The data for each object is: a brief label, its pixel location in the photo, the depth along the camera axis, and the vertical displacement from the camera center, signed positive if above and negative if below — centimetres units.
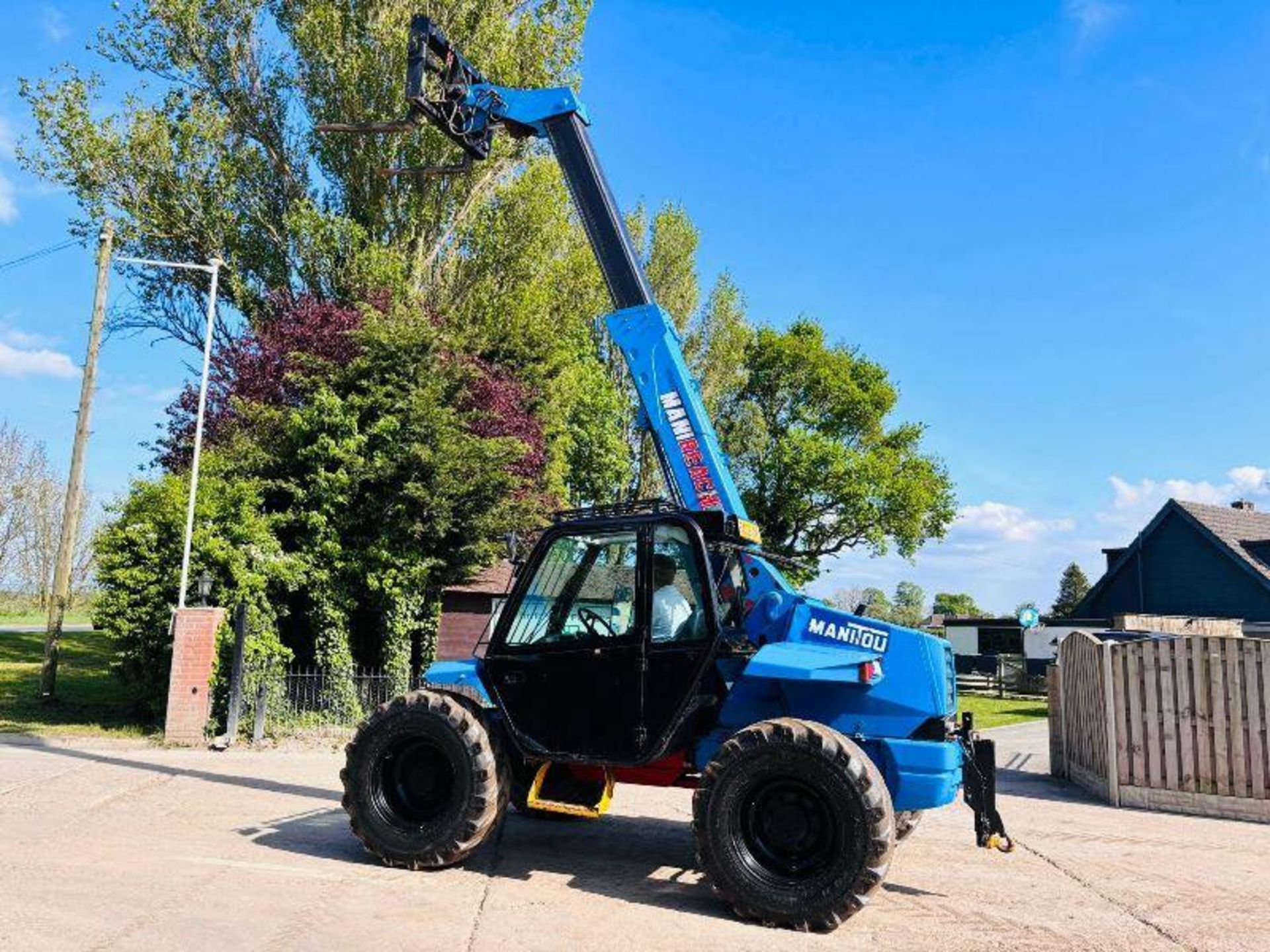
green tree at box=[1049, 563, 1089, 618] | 7599 +424
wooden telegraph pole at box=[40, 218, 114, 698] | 1553 +194
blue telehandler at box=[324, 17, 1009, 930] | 526 -62
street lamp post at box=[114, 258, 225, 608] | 1290 +294
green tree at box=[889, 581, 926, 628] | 11325 +492
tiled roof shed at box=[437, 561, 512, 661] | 1725 +9
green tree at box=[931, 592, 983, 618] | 8944 +290
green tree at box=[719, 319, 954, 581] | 3575 +690
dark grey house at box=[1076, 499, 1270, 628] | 3034 +266
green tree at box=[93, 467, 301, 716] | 1312 +55
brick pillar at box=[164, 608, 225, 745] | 1252 -91
